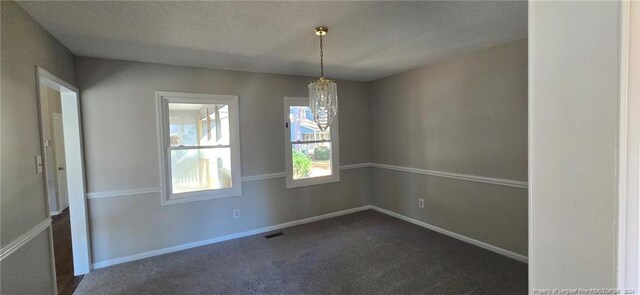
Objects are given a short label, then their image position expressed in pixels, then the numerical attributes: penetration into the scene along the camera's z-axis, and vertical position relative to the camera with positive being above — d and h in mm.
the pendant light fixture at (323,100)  2632 +327
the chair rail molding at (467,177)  2998 -539
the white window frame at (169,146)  3379 -56
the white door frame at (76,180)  2895 -371
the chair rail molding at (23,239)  1639 -588
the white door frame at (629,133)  417 -9
